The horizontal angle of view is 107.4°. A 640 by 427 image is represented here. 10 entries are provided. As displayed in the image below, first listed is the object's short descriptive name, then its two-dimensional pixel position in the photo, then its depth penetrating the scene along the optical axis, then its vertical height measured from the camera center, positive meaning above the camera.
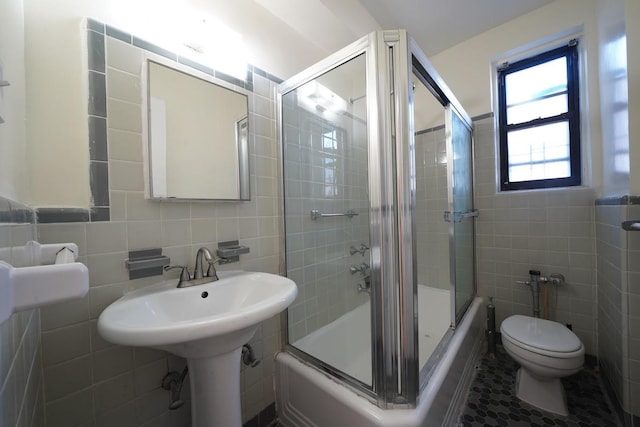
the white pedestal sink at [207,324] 0.56 -0.31
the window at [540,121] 1.66 +0.65
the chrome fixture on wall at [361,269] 1.10 -0.30
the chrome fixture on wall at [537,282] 1.62 -0.53
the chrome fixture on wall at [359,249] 1.12 -0.20
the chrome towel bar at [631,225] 0.97 -0.09
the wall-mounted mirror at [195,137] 0.89 +0.33
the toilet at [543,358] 1.18 -0.79
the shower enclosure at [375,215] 0.88 -0.02
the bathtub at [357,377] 0.89 -0.75
